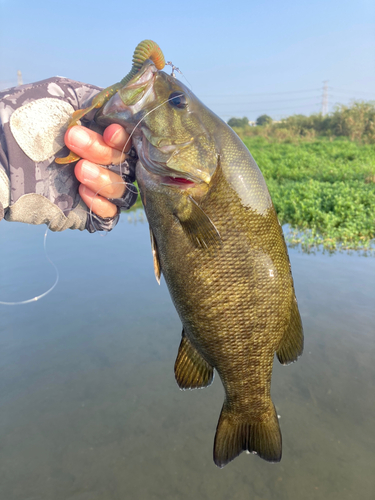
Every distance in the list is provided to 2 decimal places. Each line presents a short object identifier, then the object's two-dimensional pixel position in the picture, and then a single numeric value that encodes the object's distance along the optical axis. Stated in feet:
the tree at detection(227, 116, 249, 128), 174.63
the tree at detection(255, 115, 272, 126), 182.80
